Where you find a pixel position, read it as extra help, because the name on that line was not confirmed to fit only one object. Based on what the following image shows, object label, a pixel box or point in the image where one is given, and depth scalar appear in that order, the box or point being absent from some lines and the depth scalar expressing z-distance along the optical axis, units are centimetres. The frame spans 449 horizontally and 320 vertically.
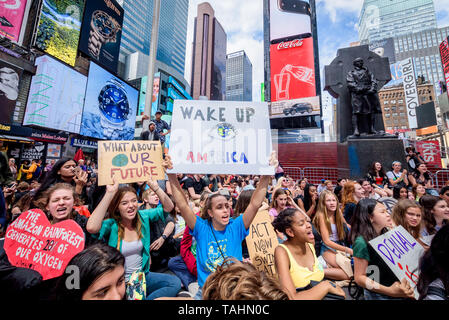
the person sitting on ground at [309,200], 500
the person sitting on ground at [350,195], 432
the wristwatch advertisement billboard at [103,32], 1953
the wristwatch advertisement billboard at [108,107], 1952
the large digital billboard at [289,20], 2616
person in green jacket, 215
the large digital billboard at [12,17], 1398
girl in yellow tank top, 183
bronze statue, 976
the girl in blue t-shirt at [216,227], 208
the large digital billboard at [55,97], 1553
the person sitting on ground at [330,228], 320
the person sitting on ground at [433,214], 272
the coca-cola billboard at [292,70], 2505
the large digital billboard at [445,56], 2178
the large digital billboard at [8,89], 1397
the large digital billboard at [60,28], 1616
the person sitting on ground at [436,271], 149
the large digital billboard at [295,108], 2452
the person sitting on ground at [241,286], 105
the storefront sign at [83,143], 1921
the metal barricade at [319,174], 1155
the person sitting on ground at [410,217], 261
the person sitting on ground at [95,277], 127
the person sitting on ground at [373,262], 179
